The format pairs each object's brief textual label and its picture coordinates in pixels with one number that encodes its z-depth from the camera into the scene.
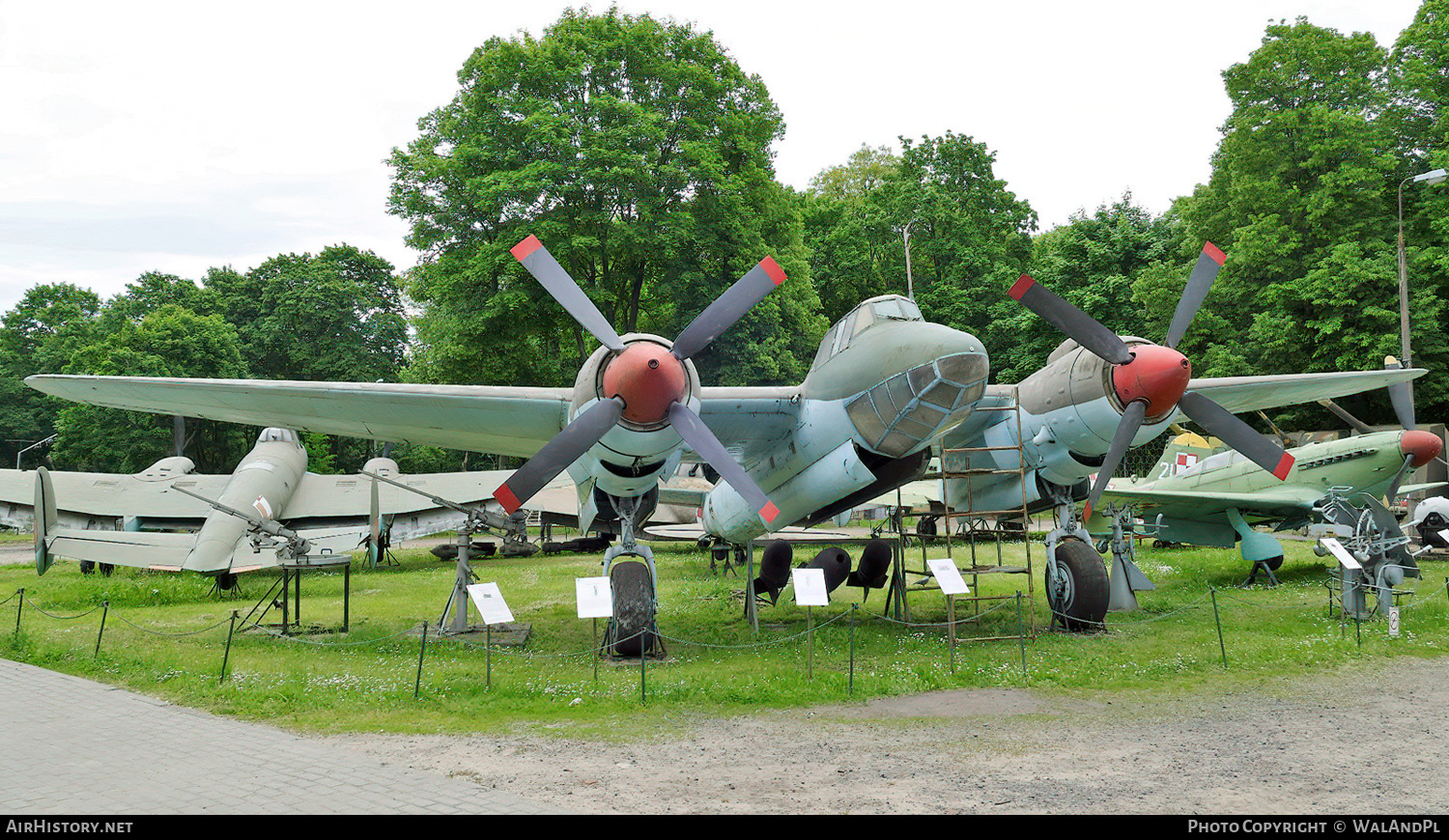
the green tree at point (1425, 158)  27.89
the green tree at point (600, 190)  28.67
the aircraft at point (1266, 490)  17.64
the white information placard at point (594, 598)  9.70
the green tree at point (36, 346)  53.28
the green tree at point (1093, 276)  37.59
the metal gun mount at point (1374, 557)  12.30
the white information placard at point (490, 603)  9.73
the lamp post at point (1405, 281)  19.33
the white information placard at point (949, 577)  10.02
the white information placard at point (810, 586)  9.89
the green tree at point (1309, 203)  28.50
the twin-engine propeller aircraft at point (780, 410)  9.45
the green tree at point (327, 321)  42.78
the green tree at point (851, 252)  41.53
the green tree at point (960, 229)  40.59
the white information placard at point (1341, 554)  11.64
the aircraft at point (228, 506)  15.38
